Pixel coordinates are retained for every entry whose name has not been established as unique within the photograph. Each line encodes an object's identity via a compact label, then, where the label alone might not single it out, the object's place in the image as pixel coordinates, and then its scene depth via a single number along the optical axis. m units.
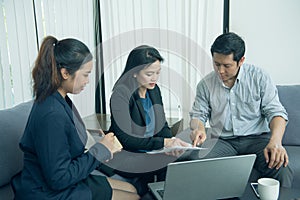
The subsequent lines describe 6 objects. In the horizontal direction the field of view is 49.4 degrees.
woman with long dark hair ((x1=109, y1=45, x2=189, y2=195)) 1.74
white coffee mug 1.22
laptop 1.18
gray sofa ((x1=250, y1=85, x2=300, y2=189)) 2.10
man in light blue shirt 1.79
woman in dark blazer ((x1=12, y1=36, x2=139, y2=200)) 1.17
